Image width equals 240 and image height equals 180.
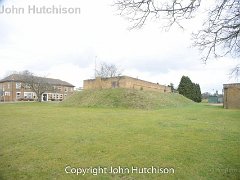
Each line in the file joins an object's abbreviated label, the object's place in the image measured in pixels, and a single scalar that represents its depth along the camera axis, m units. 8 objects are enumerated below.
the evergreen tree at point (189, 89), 71.75
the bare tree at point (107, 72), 62.22
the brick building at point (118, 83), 45.56
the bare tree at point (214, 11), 6.07
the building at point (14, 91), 73.72
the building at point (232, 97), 37.94
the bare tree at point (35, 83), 61.28
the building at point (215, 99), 69.44
